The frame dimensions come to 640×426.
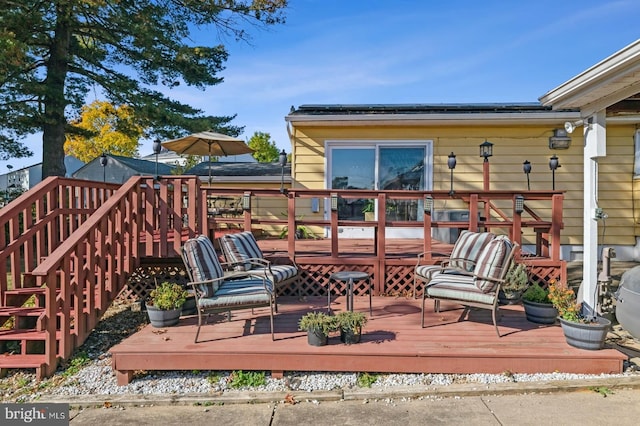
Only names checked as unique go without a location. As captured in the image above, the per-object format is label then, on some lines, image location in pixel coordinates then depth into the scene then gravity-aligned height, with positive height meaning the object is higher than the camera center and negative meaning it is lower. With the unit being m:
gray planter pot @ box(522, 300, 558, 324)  3.98 -1.05
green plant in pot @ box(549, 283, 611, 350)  3.24 -0.99
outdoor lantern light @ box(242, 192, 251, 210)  5.11 +0.16
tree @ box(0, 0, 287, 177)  9.48 +4.32
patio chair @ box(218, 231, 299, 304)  4.30 -0.54
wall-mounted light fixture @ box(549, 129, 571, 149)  7.64 +1.52
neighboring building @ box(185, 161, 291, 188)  9.07 +0.97
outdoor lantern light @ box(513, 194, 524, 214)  5.06 +0.14
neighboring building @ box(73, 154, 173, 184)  17.39 +2.08
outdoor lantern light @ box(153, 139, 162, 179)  5.67 +1.01
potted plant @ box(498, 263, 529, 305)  4.26 -0.79
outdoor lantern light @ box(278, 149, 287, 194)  5.89 +0.87
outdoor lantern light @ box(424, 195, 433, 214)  5.06 +0.13
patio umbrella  7.74 +1.50
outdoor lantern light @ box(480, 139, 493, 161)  6.90 +1.20
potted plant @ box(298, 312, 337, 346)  3.28 -1.00
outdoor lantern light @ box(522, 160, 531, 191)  7.50 +0.95
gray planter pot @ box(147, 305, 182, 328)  3.88 -1.09
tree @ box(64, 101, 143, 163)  23.75 +4.77
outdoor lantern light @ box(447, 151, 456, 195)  6.27 +0.87
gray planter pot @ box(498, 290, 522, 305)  4.34 -0.99
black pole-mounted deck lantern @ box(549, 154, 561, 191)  7.25 +0.98
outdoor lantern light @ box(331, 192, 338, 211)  5.10 +0.18
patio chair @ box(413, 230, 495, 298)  4.32 -0.50
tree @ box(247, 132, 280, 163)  34.72 +6.25
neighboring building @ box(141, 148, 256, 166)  32.89 +4.89
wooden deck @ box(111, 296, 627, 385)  3.19 -1.20
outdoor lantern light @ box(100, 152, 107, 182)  6.71 +0.96
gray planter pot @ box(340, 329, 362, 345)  3.37 -1.12
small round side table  3.94 -0.68
